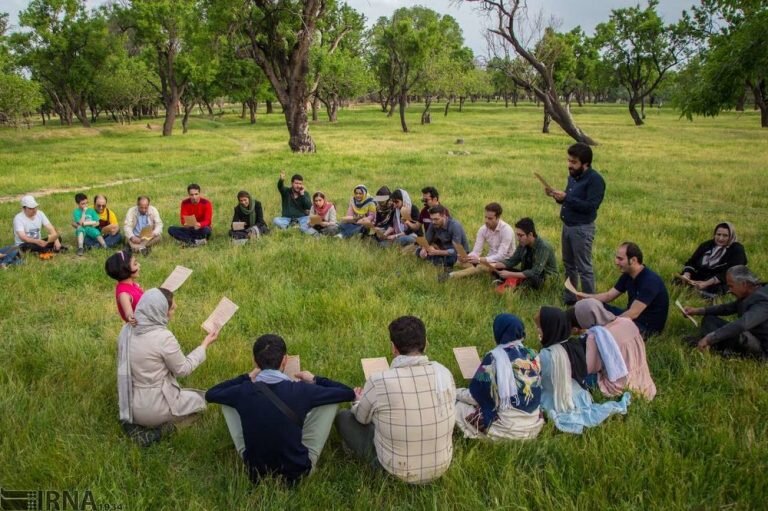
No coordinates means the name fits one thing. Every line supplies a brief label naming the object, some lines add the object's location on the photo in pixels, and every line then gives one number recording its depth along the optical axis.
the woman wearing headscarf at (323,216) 10.77
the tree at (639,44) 47.57
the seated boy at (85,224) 9.98
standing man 6.54
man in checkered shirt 3.53
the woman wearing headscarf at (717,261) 7.13
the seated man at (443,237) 8.48
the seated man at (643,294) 5.65
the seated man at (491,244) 7.79
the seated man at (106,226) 10.17
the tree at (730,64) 9.81
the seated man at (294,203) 11.41
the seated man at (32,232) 9.53
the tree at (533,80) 22.87
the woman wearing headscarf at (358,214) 10.55
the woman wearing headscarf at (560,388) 4.30
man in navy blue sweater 3.57
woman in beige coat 4.25
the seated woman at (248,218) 10.48
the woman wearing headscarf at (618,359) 4.61
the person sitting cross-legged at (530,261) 7.25
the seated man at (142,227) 9.70
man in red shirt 10.32
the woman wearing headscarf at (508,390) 3.98
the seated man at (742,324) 4.96
